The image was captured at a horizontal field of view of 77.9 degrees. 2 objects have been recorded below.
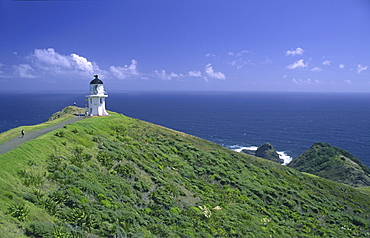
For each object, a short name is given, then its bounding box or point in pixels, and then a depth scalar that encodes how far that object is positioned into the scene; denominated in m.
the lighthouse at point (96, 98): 44.50
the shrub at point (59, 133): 22.83
